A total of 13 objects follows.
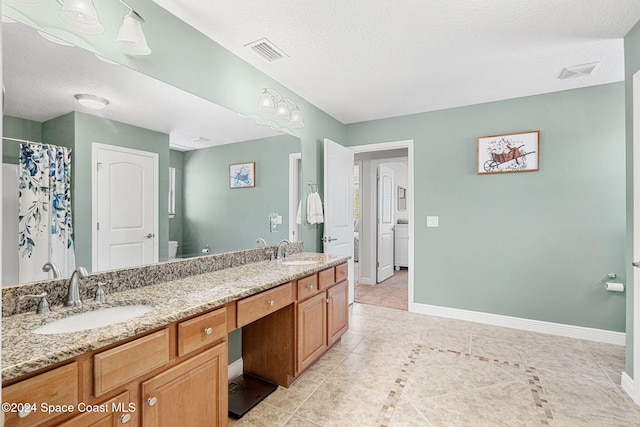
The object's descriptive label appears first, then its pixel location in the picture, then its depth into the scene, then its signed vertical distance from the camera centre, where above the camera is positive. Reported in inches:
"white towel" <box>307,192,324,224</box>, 127.6 +1.4
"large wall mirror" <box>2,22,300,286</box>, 54.0 +13.6
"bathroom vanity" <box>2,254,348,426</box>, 38.1 -21.6
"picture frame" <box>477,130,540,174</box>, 122.7 +24.1
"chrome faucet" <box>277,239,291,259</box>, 111.5 -12.7
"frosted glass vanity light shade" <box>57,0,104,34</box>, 54.0 +34.4
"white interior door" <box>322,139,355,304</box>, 136.5 +5.3
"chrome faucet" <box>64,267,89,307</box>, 55.3 -13.3
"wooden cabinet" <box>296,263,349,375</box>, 86.7 -31.4
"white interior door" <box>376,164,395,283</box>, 202.7 -7.3
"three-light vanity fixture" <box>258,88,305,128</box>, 98.3 +34.7
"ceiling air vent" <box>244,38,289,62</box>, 88.8 +47.4
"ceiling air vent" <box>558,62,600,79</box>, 99.9 +46.4
